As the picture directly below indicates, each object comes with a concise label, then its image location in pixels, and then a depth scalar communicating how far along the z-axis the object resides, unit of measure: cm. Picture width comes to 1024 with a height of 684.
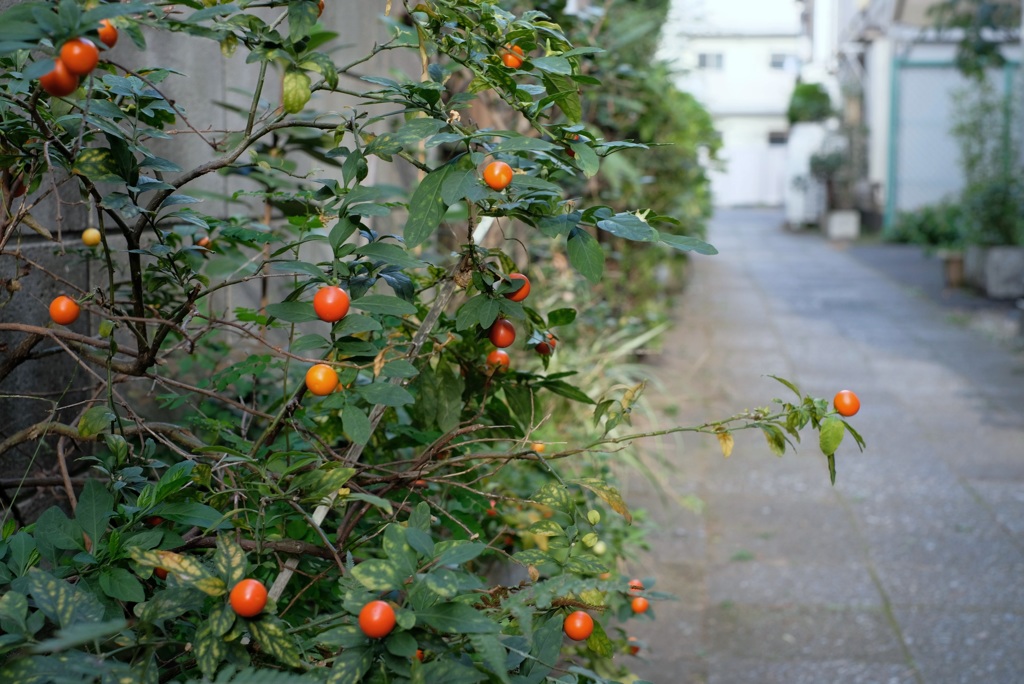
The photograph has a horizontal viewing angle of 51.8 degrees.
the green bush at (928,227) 1476
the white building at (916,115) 1681
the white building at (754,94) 3394
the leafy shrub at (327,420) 112
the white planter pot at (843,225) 1830
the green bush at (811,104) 2200
